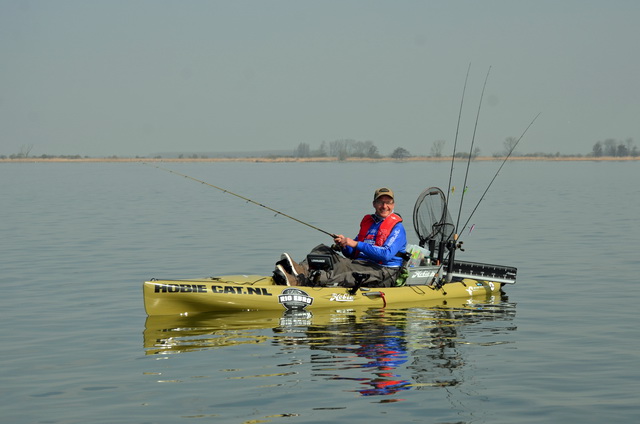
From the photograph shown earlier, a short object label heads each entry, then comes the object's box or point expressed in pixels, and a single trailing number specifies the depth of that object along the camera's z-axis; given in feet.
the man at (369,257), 46.24
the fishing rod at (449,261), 49.47
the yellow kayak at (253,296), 43.70
